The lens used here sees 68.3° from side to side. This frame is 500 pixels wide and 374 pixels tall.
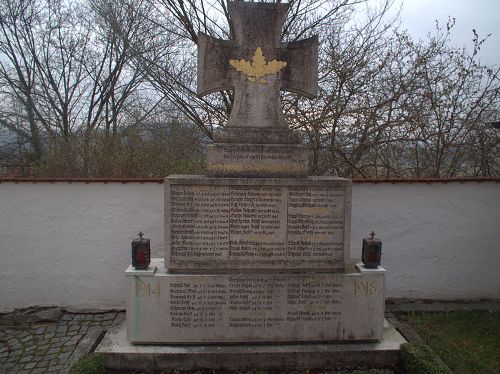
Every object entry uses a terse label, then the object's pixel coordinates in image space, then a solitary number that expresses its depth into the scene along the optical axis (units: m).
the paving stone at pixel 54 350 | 4.09
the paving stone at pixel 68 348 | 4.12
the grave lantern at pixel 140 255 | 3.74
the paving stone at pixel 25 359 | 3.92
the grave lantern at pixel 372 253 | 3.88
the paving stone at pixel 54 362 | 3.81
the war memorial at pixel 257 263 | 3.71
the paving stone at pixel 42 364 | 3.79
